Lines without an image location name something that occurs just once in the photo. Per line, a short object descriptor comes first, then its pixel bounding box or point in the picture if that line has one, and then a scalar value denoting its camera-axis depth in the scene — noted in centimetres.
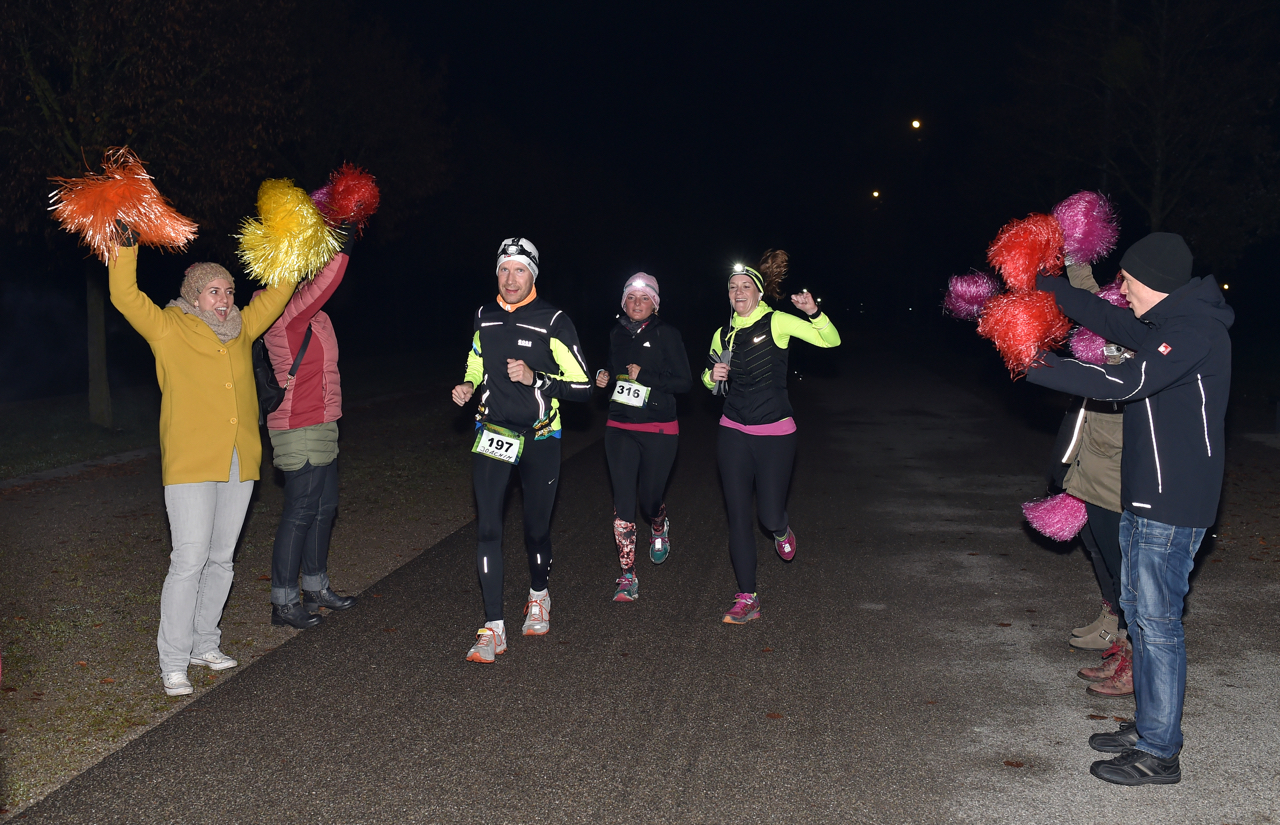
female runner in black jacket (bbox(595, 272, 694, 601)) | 681
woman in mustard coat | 503
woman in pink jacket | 588
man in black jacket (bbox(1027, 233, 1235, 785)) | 400
